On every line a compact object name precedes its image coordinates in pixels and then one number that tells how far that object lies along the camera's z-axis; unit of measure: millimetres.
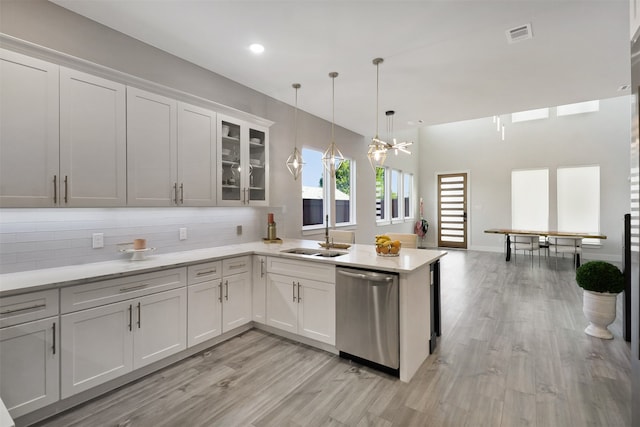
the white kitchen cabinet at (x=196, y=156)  2923
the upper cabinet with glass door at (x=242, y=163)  3346
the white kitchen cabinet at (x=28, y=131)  1932
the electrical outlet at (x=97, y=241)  2535
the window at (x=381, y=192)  7660
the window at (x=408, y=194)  9195
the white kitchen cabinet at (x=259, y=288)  3177
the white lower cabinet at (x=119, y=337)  2006
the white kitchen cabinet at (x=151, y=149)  2549
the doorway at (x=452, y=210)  9141
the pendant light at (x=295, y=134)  4681
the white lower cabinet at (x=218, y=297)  2723
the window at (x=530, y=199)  7945
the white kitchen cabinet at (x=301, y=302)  2732
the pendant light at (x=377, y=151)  3445
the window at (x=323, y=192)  5132
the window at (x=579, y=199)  7320
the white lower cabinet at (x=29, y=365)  1757
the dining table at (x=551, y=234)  6289
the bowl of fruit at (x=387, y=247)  2805
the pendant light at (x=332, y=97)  3499
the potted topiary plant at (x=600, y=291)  2982
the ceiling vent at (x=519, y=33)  2711
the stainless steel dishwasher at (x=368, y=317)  2367
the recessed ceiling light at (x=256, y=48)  2986
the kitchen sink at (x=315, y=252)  3127
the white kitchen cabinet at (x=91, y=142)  2182
